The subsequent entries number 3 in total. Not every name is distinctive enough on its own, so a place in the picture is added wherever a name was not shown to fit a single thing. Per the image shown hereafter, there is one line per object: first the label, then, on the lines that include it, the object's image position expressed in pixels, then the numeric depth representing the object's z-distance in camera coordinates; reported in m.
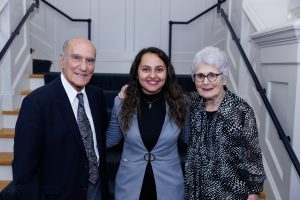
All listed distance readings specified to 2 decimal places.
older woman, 1.79
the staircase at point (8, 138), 2.97
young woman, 1.91
